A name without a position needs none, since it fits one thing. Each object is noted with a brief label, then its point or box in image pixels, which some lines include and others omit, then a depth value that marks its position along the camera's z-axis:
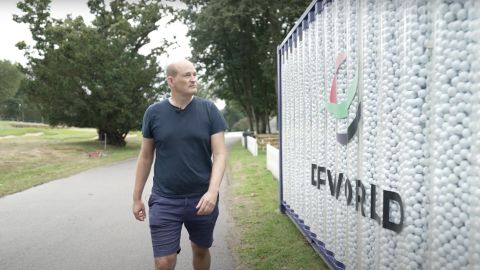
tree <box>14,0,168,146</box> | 29.72
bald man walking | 3.67
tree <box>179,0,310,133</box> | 27.02
